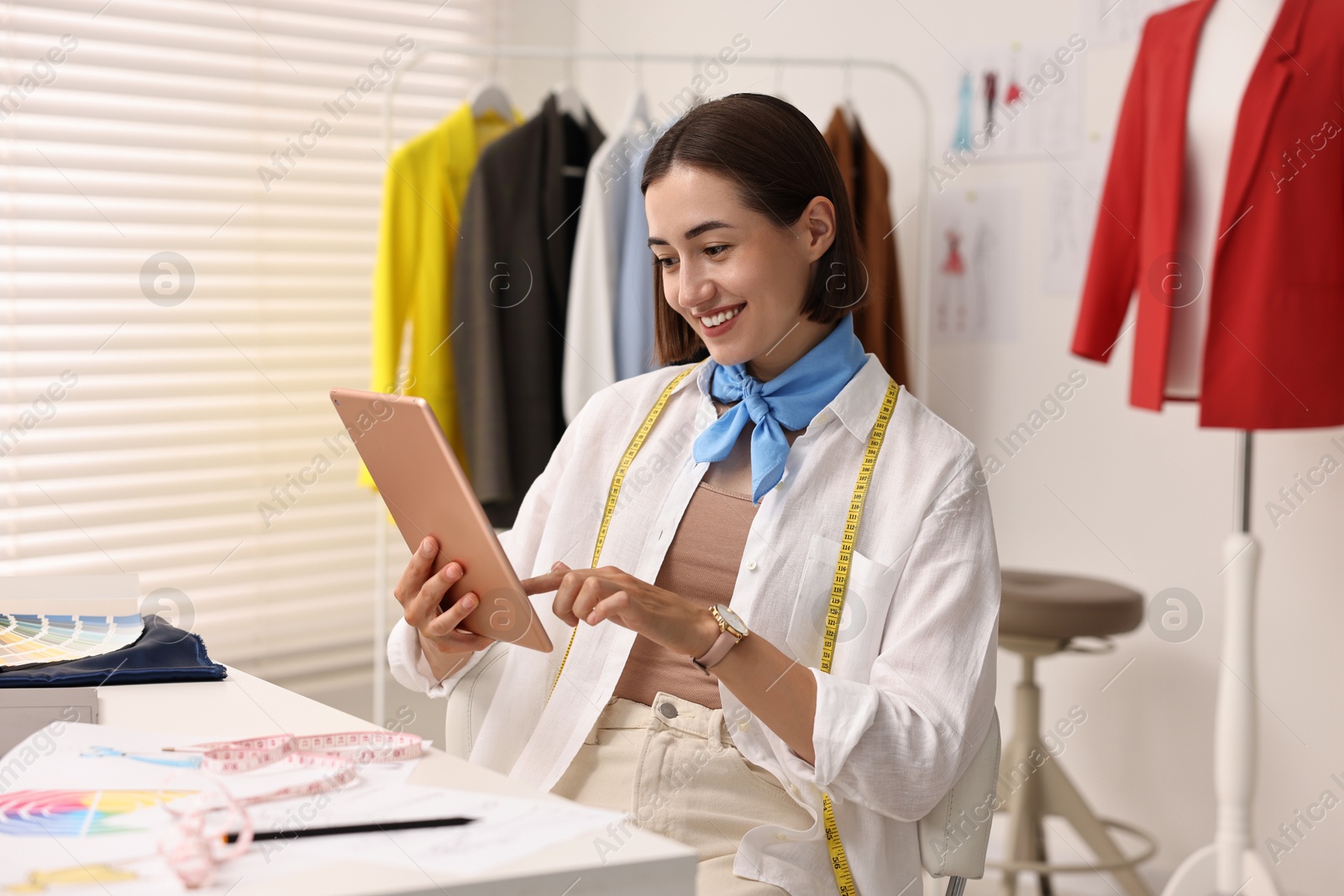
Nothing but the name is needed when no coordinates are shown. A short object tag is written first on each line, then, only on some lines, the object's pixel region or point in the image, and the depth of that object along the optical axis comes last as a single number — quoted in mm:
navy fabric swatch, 1135
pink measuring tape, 771
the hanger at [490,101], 2896
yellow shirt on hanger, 2727
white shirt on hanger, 2750
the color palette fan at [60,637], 1212
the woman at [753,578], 1236
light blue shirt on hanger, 2756
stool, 2346
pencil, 818
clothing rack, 2725
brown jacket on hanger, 2781
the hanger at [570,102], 2881
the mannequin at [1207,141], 2162
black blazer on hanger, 2705
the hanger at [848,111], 2834
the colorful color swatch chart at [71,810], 819
